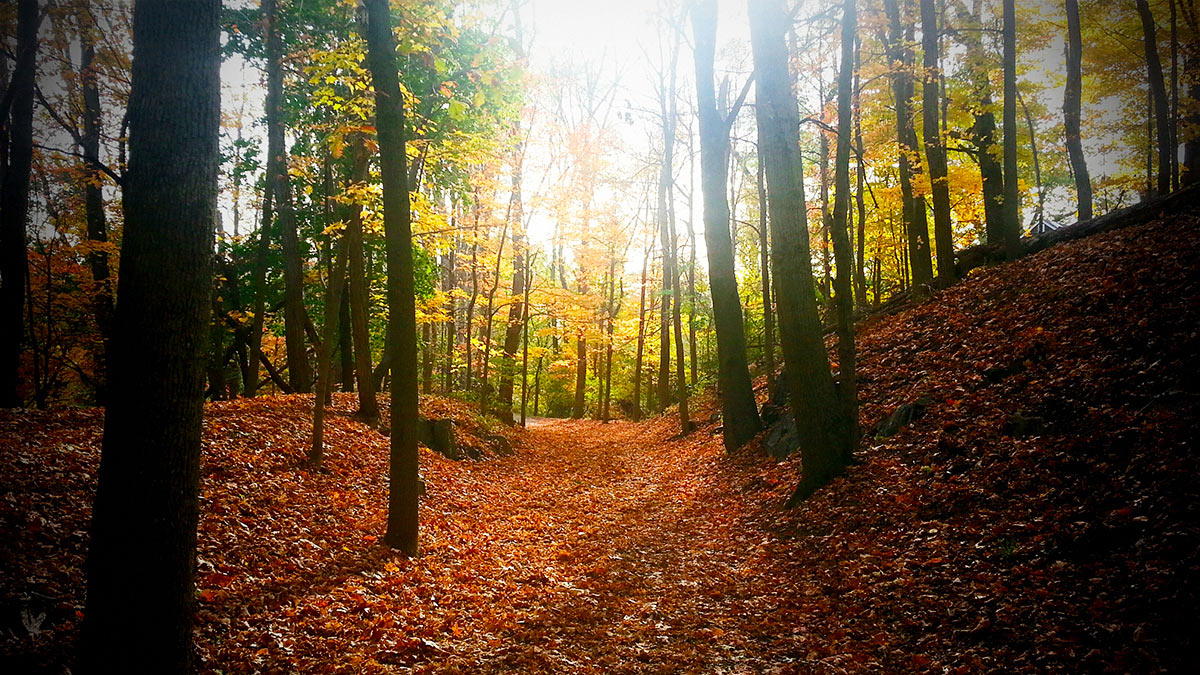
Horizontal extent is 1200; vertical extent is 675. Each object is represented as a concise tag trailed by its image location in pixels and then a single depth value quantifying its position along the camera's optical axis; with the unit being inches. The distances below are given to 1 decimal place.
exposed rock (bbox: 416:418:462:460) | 486.6
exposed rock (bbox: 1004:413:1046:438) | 236.5
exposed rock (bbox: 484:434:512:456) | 575.2
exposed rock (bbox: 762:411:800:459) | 395.5
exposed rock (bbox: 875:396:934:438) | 317.7
